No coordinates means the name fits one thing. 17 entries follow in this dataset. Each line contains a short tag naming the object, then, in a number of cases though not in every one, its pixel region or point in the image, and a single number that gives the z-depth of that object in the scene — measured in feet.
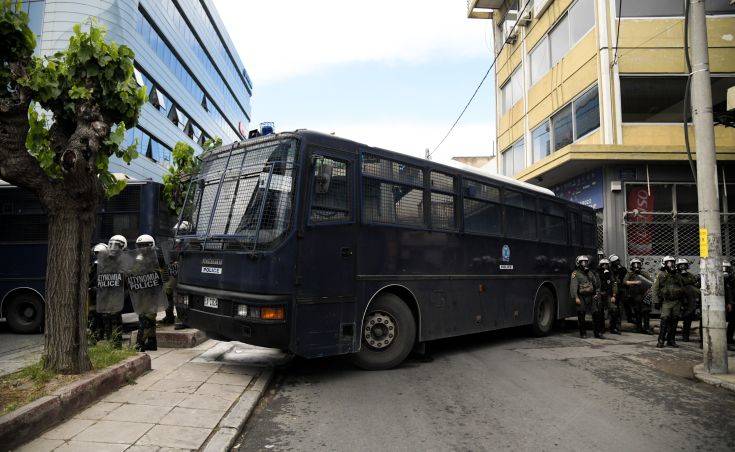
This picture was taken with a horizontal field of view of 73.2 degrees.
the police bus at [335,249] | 18.98
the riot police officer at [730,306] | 31.35
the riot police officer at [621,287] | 38.91
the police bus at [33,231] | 32.37
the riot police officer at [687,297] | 31.63
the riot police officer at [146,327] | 24.12
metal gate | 48.03
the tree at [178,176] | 34.88
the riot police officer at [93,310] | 25.84
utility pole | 22.97
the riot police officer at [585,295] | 34.81
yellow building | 47.21
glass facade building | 74.59
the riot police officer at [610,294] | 37.99
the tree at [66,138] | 15.99
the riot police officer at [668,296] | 30.73
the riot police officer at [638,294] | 38.24
